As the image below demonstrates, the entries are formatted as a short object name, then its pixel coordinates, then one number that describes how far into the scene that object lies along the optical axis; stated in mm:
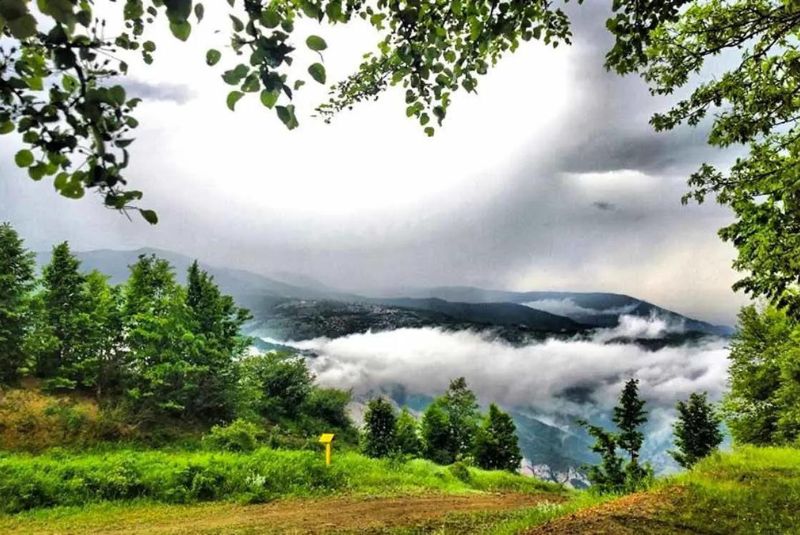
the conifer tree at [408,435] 47031
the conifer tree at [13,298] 29859
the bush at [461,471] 25094
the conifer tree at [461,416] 49500
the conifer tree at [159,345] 30859
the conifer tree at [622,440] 18438
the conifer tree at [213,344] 33116
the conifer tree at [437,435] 48531
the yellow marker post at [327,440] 18916
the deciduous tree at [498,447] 46281
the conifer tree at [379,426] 39406
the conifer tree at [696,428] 34906
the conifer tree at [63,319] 31750
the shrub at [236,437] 21672
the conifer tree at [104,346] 32781
